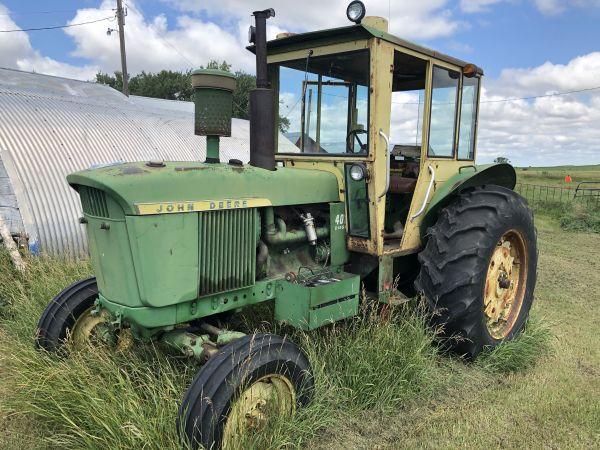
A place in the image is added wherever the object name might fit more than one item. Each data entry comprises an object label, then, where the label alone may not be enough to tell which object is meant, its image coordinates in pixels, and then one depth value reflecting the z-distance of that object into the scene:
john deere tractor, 2.70
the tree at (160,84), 33.44
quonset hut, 6.08
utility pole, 19.11
